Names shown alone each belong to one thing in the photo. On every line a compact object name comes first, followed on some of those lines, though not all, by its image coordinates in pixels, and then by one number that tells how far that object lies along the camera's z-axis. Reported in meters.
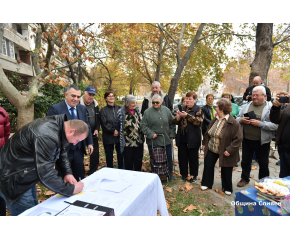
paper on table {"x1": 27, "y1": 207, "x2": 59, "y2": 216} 1.54
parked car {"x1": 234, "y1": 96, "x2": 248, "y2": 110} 12.67
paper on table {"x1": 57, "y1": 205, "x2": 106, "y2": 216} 1.50
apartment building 18.54
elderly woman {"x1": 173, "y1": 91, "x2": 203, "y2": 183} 4.10
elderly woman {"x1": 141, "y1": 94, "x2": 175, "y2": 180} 4.12
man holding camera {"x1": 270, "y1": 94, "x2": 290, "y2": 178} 3.13
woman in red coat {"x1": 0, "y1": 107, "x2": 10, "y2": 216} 3.19
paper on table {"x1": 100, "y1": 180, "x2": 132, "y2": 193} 1.96
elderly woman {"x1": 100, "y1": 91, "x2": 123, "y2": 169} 4.41
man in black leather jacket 1.72
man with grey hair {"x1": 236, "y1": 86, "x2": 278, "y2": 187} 3.69
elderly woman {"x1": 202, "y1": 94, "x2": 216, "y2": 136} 5.54
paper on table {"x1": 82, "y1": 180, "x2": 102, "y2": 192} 1.98
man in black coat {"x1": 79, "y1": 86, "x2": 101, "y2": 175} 4.33
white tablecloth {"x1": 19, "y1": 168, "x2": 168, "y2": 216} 1.65
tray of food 1.92
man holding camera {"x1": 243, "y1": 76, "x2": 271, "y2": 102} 5.32
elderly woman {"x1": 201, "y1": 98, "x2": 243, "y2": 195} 3.51
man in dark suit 3.35
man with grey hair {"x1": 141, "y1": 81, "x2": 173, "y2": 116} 4.79
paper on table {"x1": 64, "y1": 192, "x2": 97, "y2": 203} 1.75
